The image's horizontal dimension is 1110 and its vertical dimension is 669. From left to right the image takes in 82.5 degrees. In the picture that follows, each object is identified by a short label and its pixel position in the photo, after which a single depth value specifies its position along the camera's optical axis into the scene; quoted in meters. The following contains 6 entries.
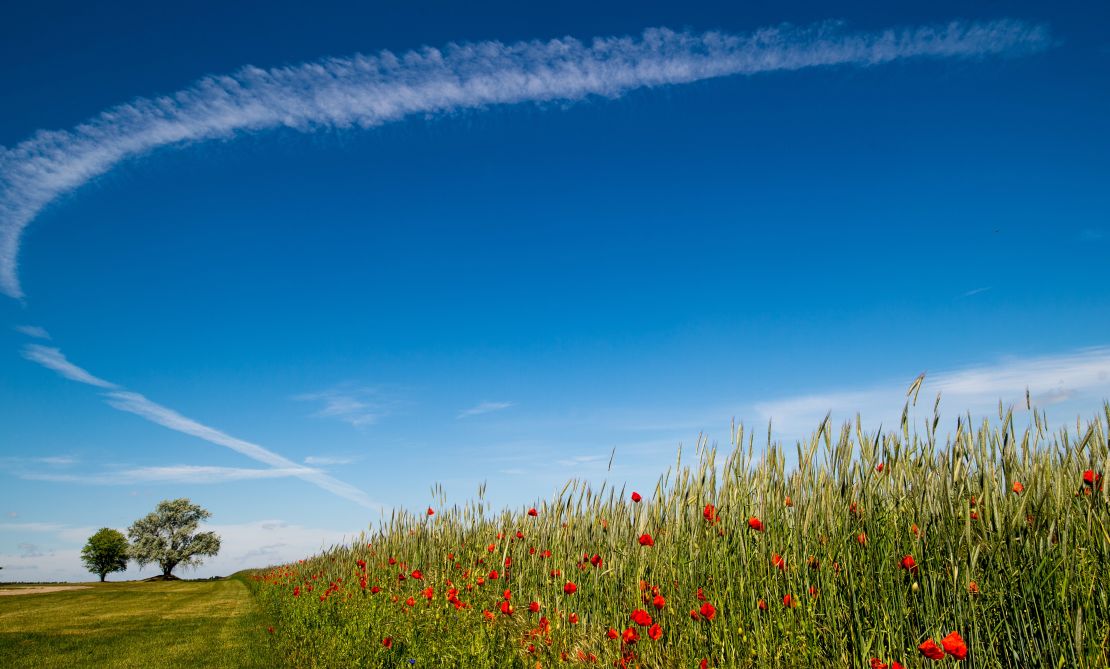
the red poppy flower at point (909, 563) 3.55
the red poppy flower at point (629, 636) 3.89
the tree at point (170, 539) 51.34
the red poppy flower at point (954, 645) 2.64
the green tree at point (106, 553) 49.84
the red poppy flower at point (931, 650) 2.73
